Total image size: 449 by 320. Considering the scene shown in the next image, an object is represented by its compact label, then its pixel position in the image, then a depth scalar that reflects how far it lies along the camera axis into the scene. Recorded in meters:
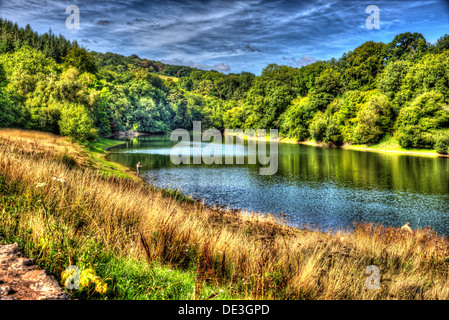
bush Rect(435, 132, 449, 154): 45.62
